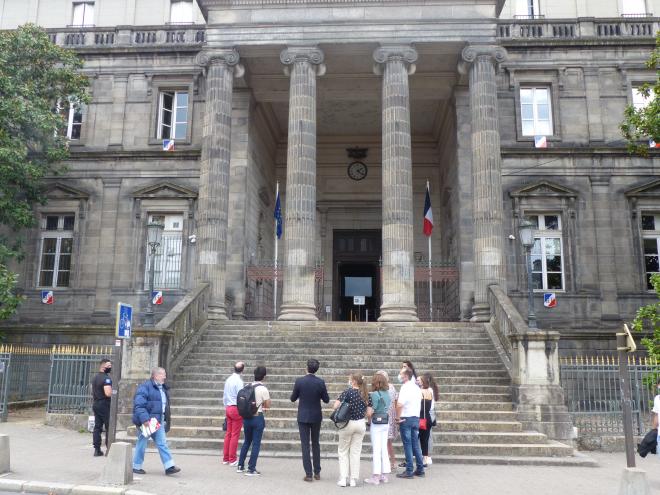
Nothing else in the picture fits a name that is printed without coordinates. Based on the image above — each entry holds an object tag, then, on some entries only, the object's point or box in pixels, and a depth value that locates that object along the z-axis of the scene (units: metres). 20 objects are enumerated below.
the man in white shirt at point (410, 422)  10.06
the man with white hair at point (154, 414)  9.53
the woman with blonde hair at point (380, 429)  9.68
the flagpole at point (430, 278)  20.29
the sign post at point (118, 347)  9.95
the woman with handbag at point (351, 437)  9.34
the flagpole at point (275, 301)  22.32
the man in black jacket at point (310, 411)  9.59
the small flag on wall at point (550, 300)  21.08
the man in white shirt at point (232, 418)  10.52
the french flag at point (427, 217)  22.14
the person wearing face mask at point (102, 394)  11.82
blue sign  10.31
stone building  19.38
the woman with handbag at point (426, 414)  10.64
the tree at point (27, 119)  19.39
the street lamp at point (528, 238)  14.95
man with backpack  9.71
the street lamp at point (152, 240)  14.91
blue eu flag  22.75
